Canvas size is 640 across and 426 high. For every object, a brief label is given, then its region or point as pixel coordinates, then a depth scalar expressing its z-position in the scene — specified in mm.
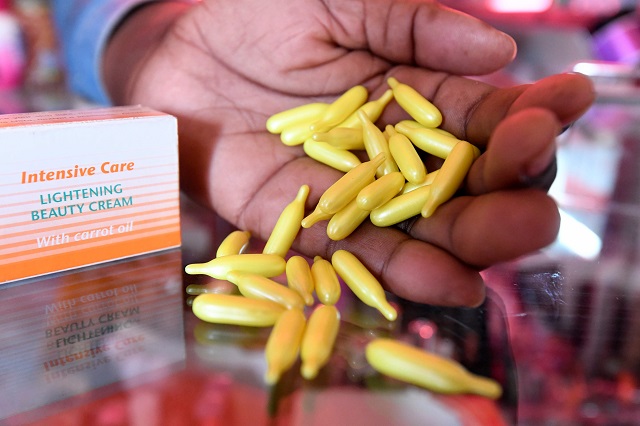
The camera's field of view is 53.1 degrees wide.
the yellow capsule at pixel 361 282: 157
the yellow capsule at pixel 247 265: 168
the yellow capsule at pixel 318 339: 135
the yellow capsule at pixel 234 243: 184
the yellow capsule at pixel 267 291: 154
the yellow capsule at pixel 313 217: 175
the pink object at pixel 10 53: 359
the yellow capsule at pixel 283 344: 135
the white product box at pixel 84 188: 166
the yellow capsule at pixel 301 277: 158
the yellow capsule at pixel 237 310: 150
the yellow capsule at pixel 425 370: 129
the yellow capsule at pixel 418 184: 179
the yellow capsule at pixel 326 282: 159
